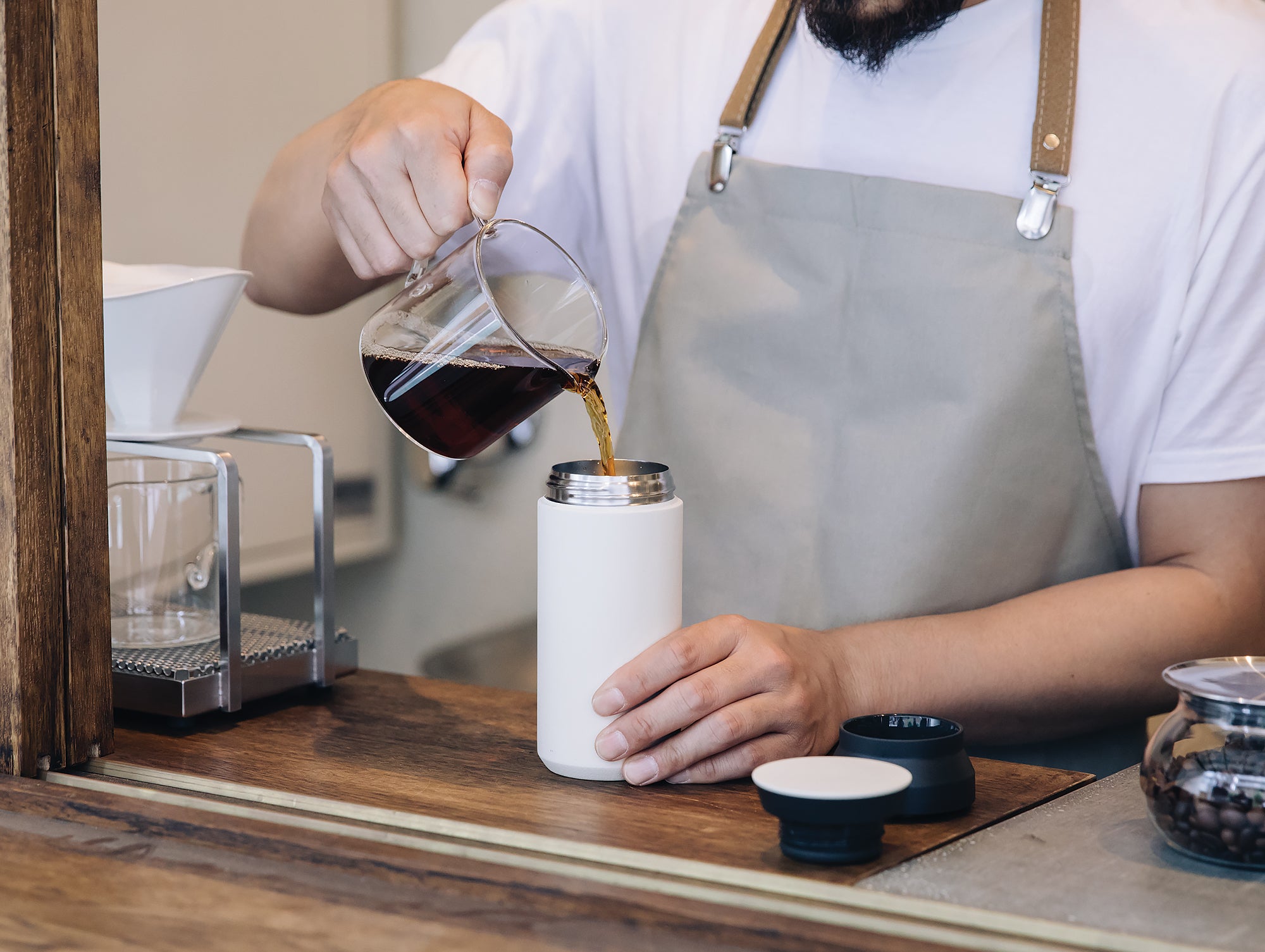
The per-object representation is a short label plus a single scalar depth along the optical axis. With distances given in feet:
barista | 4.58
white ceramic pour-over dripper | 3.84
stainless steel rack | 3.72
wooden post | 3.19
